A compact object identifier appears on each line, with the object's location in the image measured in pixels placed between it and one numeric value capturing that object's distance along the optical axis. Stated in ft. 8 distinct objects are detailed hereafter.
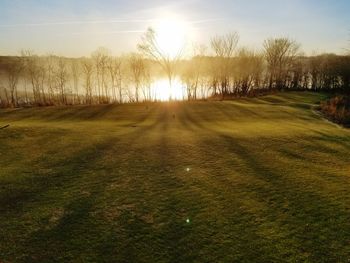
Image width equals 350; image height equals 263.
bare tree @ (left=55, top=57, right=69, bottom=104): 201.87
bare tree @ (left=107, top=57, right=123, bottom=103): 200.99
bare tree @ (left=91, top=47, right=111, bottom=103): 200.13
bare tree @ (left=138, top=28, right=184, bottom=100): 185.37
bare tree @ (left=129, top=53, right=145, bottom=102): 196.54
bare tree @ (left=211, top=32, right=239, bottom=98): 235.83
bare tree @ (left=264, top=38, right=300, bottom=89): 285.23
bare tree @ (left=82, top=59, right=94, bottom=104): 185.42
